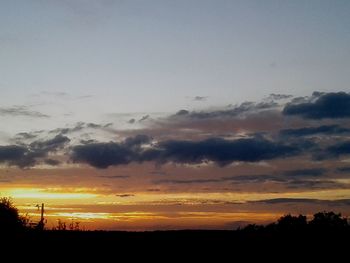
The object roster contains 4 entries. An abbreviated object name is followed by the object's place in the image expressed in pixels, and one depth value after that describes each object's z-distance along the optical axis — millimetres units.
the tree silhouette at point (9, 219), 47394
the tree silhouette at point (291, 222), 42953
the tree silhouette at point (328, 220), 42312
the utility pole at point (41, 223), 51881
